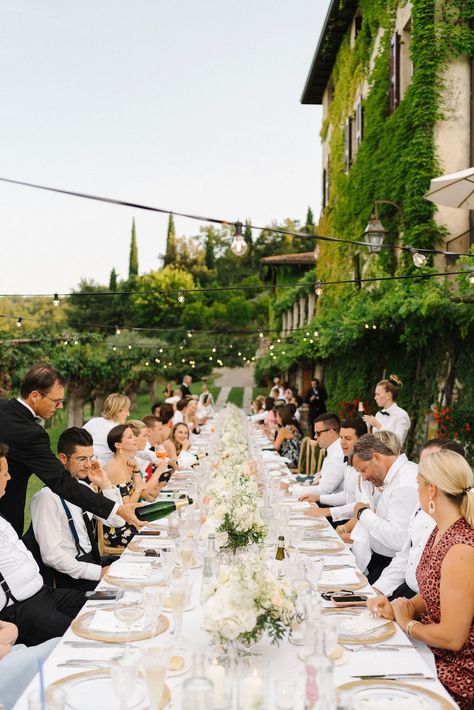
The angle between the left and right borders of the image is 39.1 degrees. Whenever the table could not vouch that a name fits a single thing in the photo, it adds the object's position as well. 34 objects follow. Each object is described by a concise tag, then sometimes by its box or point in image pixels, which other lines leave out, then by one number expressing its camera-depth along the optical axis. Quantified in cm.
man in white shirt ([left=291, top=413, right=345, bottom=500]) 636
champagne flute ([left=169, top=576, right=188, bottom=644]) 229
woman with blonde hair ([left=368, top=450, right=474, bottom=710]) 243
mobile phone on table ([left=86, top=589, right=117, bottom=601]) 285
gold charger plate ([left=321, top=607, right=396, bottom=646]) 239
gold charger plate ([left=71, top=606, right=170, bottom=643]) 238
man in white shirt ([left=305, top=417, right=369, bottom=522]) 538
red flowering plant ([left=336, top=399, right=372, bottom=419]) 1404
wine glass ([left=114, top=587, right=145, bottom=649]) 237
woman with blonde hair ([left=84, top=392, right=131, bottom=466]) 607
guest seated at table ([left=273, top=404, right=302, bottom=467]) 912
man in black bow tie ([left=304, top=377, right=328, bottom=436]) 1734
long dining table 197
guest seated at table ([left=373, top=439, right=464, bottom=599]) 329
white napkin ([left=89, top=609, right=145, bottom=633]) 247
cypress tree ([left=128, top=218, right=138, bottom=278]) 6188
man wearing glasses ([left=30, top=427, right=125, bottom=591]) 366
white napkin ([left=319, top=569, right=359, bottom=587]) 312
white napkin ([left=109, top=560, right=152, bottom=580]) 316
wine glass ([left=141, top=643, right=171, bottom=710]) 167
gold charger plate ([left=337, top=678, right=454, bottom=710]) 196
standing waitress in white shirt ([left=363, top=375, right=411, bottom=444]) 830
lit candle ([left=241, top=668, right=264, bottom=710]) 167
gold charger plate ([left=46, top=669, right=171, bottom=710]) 189
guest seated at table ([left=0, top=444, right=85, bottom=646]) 301
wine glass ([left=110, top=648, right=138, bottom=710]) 166
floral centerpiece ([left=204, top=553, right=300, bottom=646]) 193
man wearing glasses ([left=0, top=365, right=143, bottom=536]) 374
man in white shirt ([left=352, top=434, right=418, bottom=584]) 393
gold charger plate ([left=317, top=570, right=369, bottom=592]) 302
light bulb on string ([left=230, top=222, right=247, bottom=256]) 541
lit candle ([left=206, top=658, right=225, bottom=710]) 168
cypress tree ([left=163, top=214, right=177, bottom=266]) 5803
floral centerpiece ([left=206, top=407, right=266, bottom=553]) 316
